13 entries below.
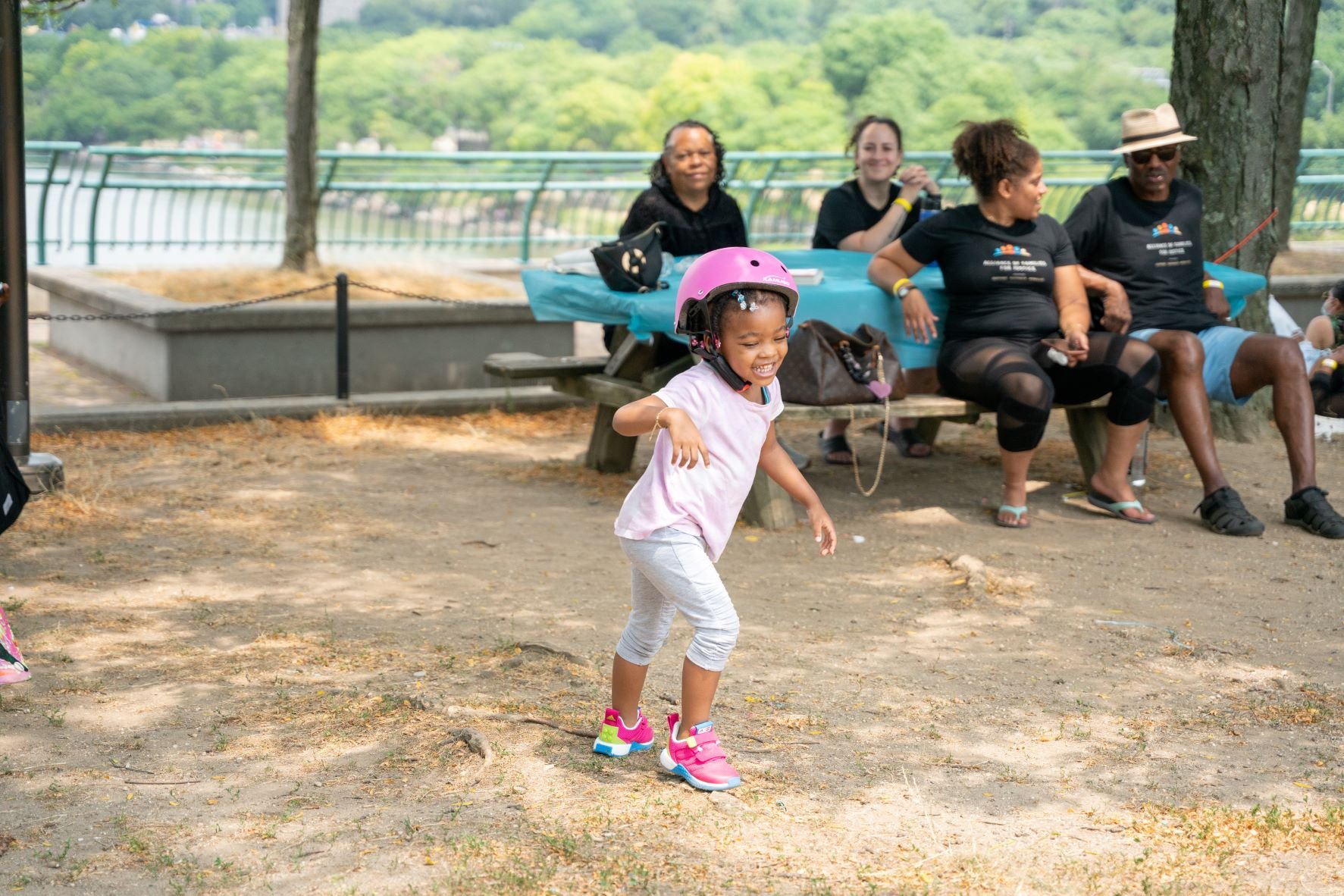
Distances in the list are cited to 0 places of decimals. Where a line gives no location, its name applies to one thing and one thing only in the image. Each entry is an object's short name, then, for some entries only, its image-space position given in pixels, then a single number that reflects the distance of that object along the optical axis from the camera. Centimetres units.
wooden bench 640
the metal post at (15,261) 655
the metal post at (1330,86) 1311
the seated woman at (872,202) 746
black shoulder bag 649
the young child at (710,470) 348
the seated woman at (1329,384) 679
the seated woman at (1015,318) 634
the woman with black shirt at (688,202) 707
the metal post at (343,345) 893
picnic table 640
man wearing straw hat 646
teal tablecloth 639
